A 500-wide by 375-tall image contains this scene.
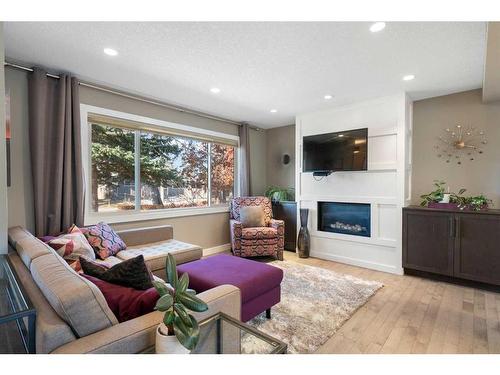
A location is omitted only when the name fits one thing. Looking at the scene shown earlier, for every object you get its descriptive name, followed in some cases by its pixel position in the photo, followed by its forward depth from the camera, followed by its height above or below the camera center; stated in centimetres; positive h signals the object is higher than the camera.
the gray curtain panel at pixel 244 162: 490 +41
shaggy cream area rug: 197 -121
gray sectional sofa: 92 -53
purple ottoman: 203 -79
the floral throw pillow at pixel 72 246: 214 -53
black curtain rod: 257 +116
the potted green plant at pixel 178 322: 94 -52
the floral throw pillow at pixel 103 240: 252 -58
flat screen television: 363 +47
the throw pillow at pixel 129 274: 132 -47
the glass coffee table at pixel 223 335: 116 -72
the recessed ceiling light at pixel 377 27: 189 +118
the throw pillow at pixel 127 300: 118 -55
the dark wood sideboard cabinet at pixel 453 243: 285 -73
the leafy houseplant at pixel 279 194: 481 -21
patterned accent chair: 399 -90
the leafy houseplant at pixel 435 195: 333 -17
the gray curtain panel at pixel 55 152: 260 +34
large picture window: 325 +20
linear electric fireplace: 384 -56
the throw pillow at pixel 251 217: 423 -56
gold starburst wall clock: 331 +51
